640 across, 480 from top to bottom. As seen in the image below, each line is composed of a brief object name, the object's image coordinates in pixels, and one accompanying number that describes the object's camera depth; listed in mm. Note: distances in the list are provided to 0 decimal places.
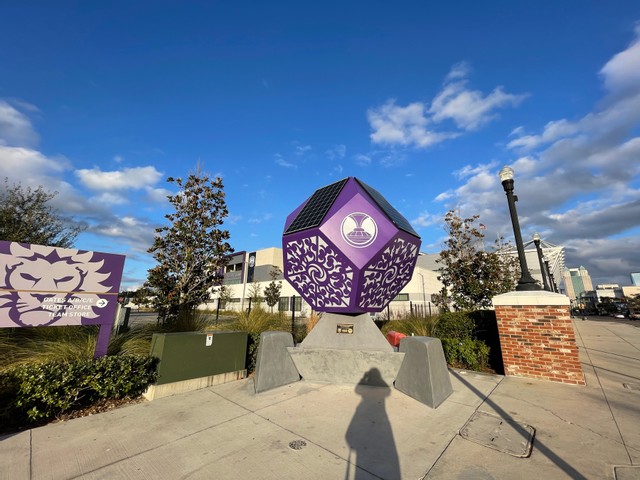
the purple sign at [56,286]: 4797
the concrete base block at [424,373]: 5230
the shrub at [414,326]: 10039
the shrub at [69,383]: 4391
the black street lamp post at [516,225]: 7062
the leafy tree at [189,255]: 8691
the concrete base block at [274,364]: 6012
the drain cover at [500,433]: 3590
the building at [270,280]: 34594
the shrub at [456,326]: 8320
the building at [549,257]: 47500
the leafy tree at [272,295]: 34719
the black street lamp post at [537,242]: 15545
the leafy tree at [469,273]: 12219
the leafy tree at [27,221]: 9922
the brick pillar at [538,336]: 6219
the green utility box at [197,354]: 5836
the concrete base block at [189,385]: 5602
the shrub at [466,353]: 7645
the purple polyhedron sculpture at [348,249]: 6480
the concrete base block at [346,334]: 6641
